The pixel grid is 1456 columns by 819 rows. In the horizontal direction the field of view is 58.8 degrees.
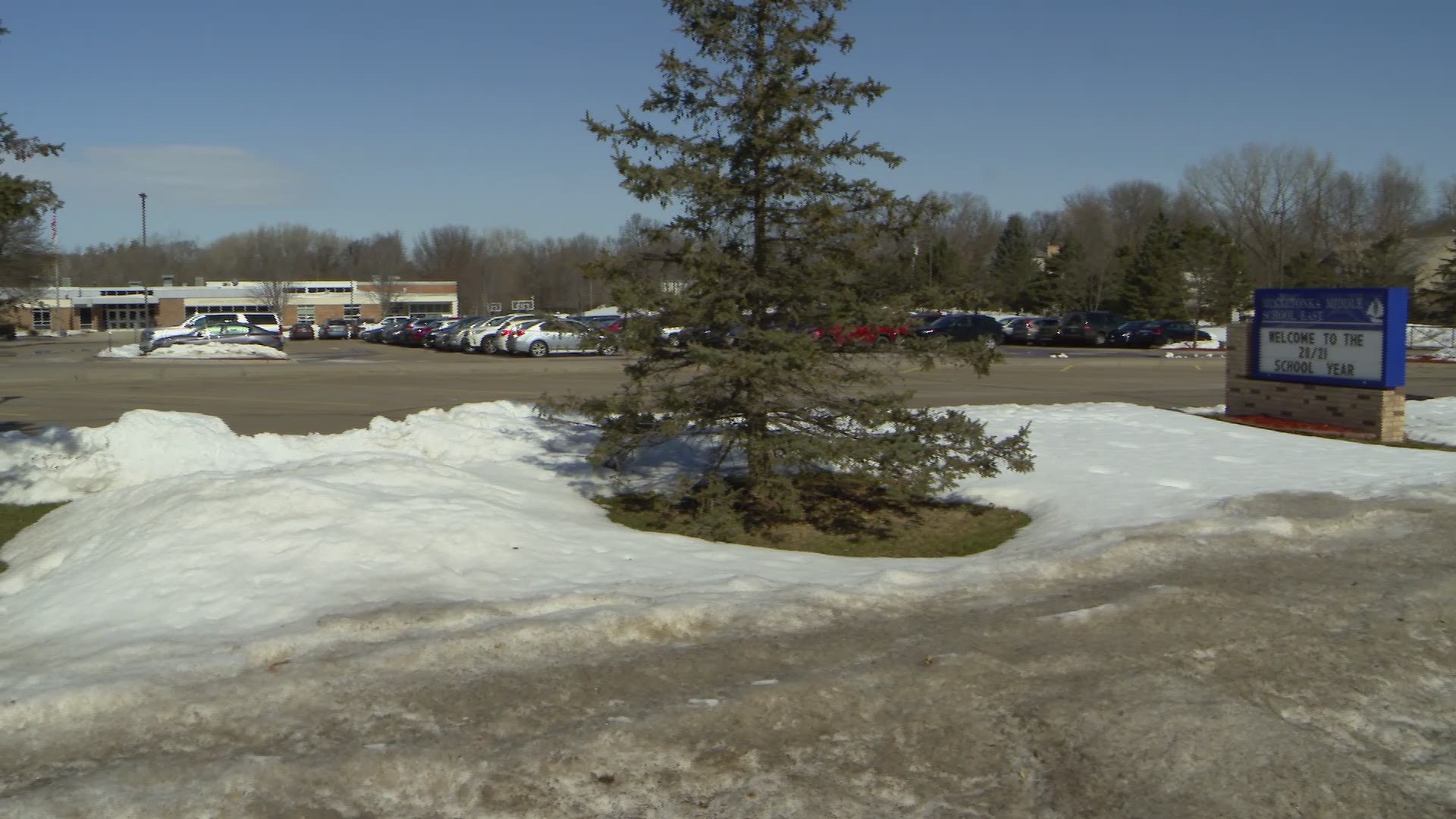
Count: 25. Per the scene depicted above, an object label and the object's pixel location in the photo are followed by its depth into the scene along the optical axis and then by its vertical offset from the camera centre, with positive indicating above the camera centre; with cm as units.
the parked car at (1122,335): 5231 -53
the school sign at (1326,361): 1597 -49
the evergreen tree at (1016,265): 6885 +311
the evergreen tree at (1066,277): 7100 +250
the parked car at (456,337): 4855 -71
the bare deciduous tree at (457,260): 11169 +553
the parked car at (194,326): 4583 -36
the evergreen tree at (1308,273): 5919 +242
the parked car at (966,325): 4838 -16
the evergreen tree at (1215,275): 5128 +199
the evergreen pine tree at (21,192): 909 +88
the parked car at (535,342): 4216 -76
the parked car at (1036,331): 5412 -38
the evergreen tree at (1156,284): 6238 +191
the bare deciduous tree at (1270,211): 8319 +730
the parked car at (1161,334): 5156 -48
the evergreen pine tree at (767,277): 1002 +34
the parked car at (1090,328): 5272 -24
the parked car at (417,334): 5488 -72
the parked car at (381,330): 6272 -61
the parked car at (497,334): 4369 -56
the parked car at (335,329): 6844 -64
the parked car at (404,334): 5616 -73
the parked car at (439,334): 5112 -63
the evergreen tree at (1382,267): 4772 +217
